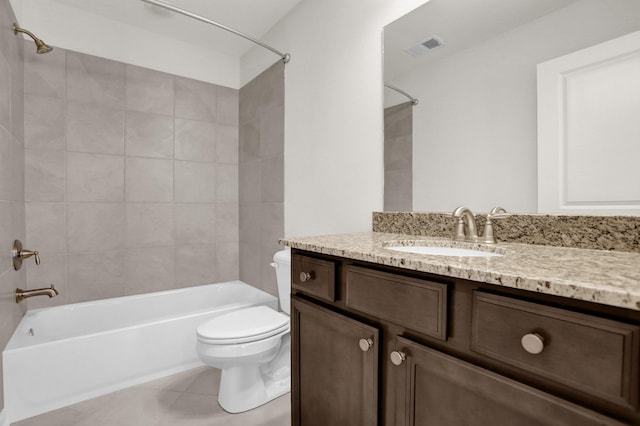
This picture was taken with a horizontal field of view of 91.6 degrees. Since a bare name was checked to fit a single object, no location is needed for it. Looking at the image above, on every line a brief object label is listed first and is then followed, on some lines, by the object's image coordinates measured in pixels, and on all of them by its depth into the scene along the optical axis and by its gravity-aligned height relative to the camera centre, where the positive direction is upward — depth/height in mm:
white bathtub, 1555 -794
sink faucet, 1080 -61
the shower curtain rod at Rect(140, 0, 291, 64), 1713 +1124
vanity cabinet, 483 -301
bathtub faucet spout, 1748 -467
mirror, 979 +495
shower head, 1751 +957
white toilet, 1555 -711
